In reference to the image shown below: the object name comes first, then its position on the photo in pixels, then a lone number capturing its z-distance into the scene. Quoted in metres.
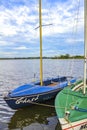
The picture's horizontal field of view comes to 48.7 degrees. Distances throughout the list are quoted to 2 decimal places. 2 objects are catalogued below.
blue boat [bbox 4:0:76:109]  6.53
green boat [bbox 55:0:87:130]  4.12
